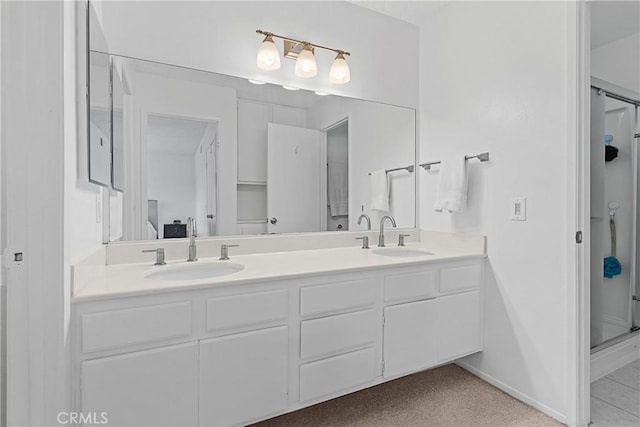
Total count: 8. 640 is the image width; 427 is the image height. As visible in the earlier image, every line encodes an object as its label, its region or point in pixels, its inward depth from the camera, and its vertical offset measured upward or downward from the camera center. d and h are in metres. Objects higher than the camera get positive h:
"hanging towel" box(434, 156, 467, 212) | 1.98 +0.17
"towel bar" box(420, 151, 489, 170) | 1.91 +0.34
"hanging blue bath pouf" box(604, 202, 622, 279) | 2.43 -0.34
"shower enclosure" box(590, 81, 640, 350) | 2.42 -0.04
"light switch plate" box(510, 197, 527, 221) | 1.73 +0.02
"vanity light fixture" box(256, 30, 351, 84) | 1.85 +0.92
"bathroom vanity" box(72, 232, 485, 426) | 1.11 -0.48
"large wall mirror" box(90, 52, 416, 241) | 1.67 +0.35
